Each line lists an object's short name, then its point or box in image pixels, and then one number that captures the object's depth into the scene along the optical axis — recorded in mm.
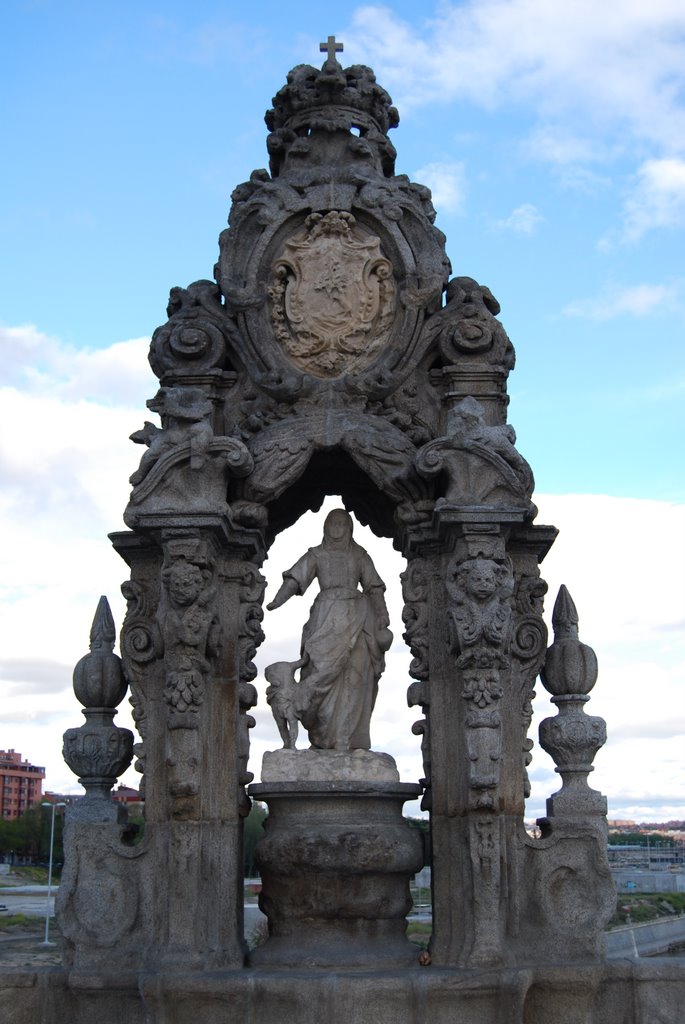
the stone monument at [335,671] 8344
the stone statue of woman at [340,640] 9328
